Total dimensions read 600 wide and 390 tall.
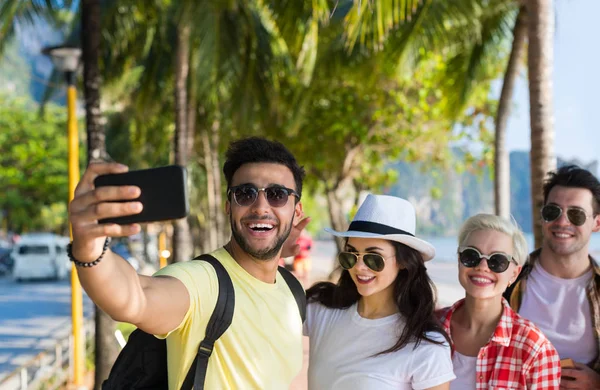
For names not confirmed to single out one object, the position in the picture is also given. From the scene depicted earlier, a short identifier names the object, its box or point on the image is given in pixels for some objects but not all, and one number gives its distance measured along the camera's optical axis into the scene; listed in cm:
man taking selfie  171
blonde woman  293
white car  3431
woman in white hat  277
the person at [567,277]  342
